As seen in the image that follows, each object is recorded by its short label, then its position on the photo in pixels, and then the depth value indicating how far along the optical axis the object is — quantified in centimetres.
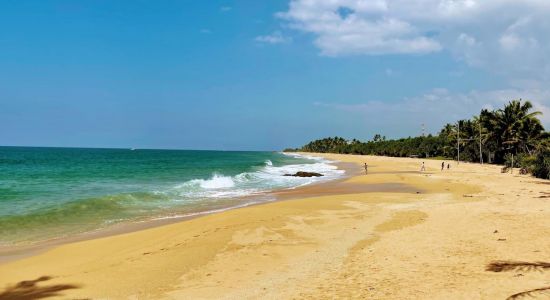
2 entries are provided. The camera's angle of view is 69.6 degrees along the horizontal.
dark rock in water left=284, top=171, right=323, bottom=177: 4681
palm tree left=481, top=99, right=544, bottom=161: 5822
